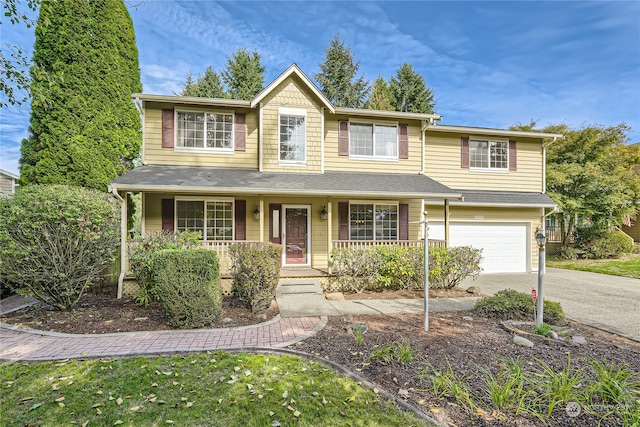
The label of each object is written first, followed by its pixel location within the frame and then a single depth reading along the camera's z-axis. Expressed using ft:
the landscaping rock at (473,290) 28.96
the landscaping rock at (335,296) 26.21
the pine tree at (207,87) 80.07
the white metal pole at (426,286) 17.02
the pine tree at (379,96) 81.35
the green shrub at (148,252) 22.81
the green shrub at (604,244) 49.37
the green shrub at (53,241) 18.33
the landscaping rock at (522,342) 15.10
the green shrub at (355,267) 28.84
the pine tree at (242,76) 79.92
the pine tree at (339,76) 86.79
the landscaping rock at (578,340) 15.79
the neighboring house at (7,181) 60.34
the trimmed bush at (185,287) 17.87
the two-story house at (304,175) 31.27
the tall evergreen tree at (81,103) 31.22
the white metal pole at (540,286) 16.97
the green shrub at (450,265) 29.63
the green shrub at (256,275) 21.36
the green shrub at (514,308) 19.12
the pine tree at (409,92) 88.74
